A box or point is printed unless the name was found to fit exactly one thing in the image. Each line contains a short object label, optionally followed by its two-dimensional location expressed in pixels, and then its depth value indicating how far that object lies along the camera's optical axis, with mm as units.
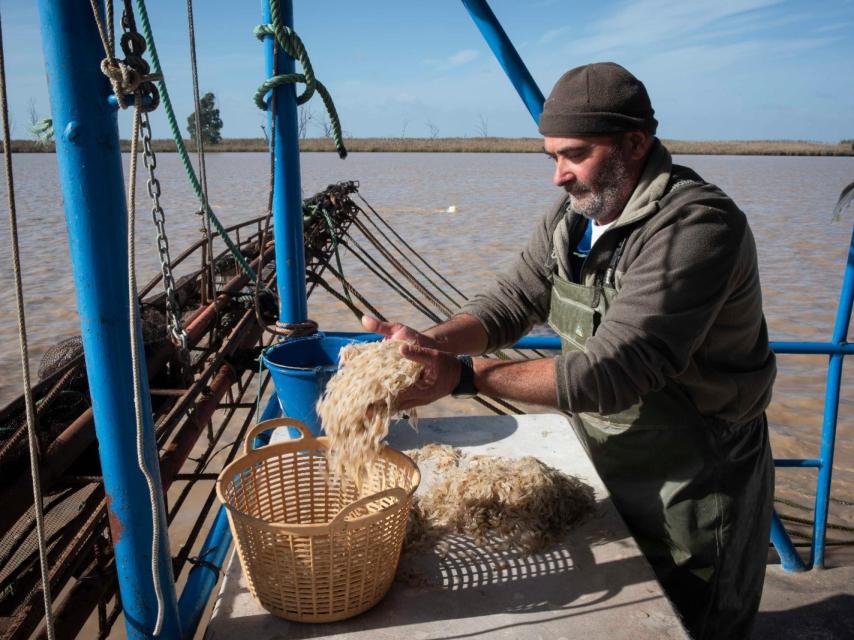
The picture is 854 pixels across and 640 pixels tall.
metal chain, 1521
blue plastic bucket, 2639
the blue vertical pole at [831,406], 3225
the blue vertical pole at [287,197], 2971
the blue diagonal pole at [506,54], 2760
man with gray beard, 1894
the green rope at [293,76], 2705
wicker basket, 1629
